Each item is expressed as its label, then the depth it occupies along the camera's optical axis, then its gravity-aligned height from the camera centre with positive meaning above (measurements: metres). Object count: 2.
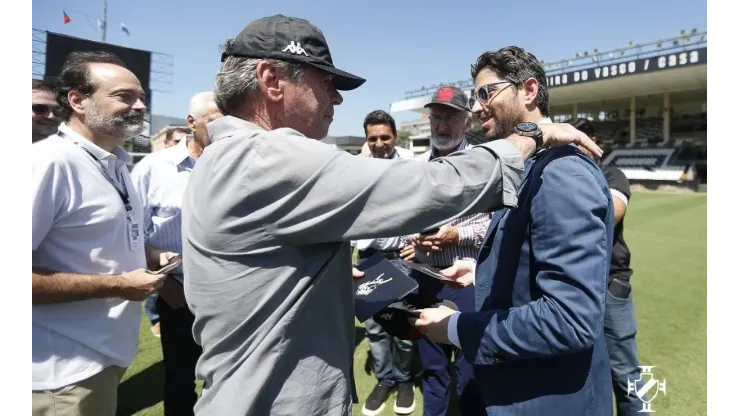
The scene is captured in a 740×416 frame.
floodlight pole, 30.08 +12.90
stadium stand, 30.23 +9.64
